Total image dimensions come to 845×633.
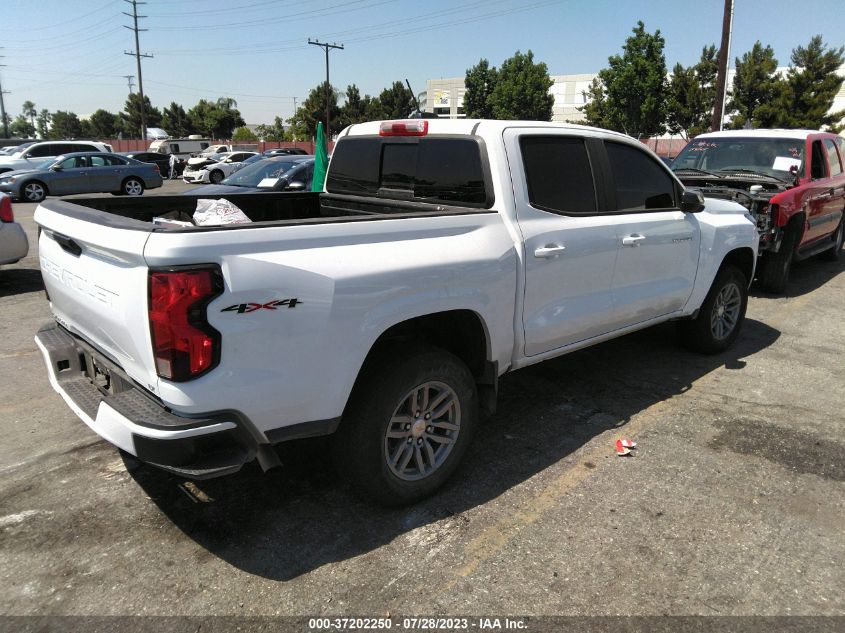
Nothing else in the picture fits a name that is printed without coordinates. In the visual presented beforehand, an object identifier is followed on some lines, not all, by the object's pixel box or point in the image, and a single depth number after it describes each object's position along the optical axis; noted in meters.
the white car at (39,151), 21.23
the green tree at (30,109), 173.00
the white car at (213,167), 27.39
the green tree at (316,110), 66.25
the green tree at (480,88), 70.00
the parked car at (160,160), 29.03
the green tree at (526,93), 65.00
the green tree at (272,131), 93.30
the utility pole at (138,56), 54.40
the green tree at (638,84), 41.28
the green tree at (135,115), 90.75
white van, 43.38
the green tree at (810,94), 33.47
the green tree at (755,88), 35.06
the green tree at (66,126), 117.94
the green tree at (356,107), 70.25
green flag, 10.07
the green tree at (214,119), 86.25
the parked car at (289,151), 33.99
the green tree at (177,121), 89.07
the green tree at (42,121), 163.38
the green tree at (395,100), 70.62
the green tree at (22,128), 164.00
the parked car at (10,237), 7.66
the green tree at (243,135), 79.51
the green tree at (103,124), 103.06
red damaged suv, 7.51
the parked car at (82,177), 18.80
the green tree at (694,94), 38.59
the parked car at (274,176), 11.47
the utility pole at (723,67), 17.92
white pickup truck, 2.36
